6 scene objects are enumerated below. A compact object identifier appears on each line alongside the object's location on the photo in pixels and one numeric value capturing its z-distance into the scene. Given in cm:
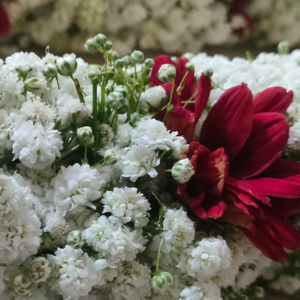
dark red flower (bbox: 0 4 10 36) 27
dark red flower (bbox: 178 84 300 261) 17
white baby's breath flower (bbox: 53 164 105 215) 17
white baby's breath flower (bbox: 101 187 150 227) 17
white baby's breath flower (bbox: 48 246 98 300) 16
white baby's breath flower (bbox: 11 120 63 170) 16
